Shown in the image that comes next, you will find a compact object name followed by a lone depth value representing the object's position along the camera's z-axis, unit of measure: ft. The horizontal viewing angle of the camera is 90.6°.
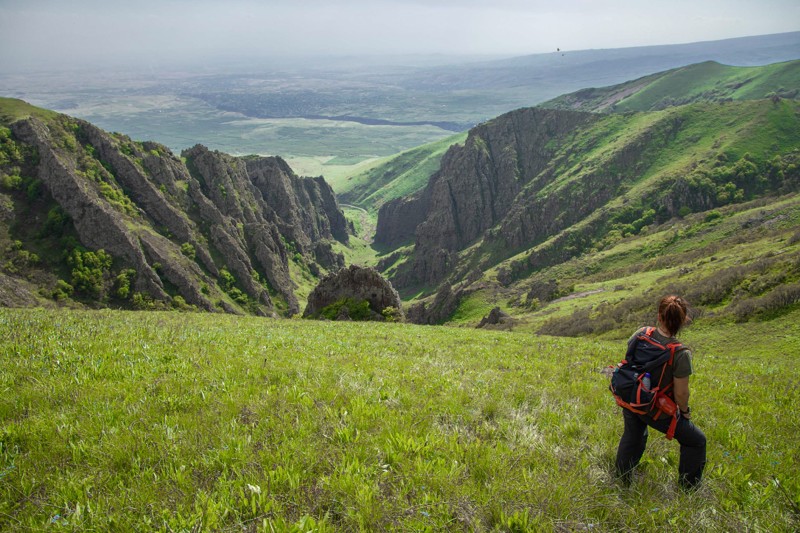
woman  18.17
